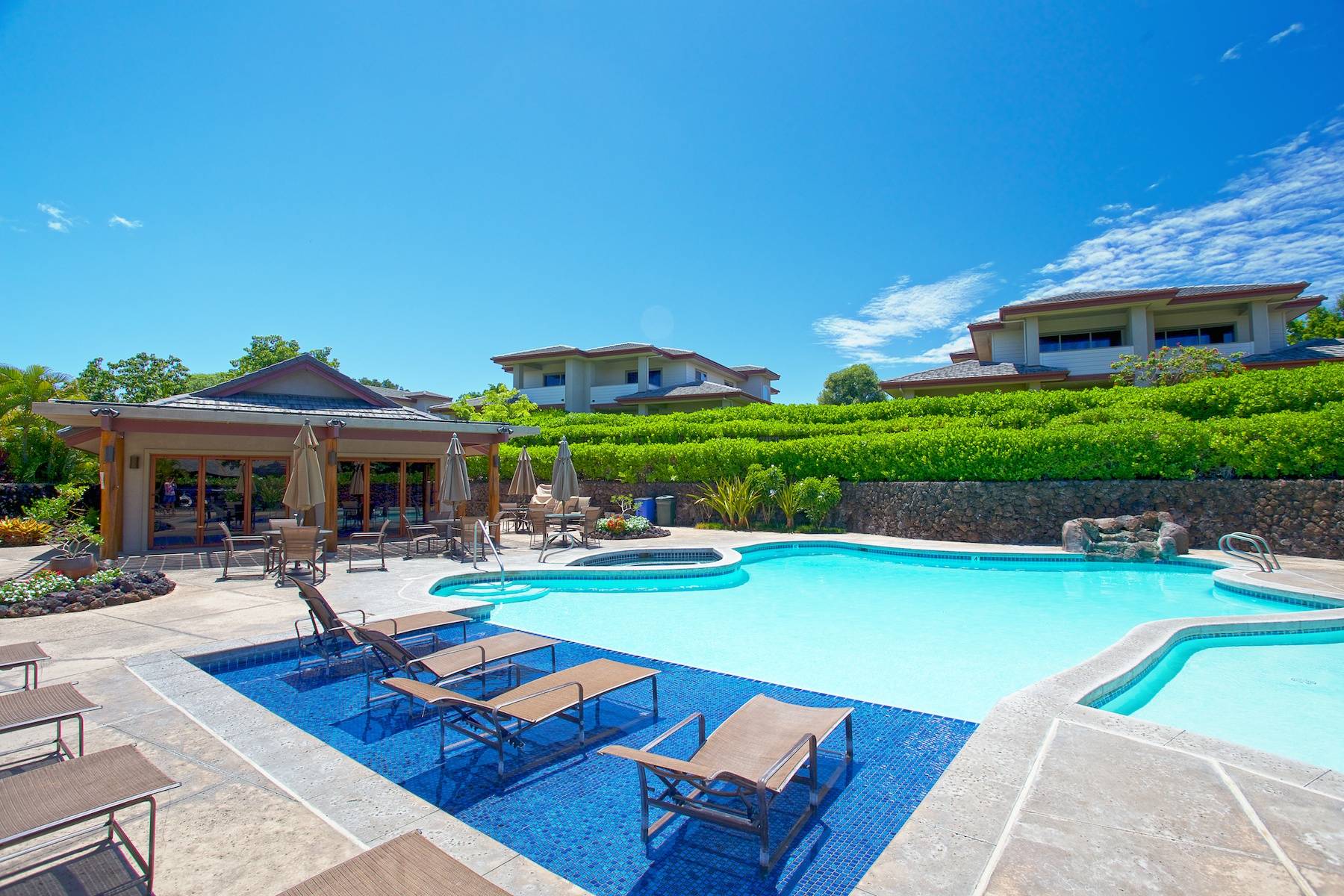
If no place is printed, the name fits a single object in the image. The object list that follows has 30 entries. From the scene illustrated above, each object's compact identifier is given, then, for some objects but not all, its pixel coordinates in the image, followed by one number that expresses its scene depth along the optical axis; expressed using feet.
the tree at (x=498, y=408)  105.60
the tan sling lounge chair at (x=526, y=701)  13.51
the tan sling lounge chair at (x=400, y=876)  7.02
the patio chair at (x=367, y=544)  38.82
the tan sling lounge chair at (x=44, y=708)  11.57
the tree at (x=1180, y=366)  69.77
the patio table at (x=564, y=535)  49.55
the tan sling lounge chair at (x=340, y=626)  20.45
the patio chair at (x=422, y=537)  46.37
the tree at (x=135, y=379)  114.52
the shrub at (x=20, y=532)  55.21
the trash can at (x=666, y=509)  66.90
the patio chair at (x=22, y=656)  14.49
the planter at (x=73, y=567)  30.83
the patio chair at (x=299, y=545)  34.68
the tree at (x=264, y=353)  130.82
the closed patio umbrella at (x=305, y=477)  37.58
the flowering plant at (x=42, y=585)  27.04
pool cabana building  43.14
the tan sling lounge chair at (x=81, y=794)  8.04
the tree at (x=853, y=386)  181.98
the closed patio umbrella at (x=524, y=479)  51.83
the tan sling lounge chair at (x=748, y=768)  10.05
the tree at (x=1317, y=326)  129.39
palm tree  73.41
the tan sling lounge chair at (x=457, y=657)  16.89
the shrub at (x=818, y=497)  59.57
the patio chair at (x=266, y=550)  36.11
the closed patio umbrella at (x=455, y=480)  43.83
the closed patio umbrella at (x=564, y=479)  49.01
